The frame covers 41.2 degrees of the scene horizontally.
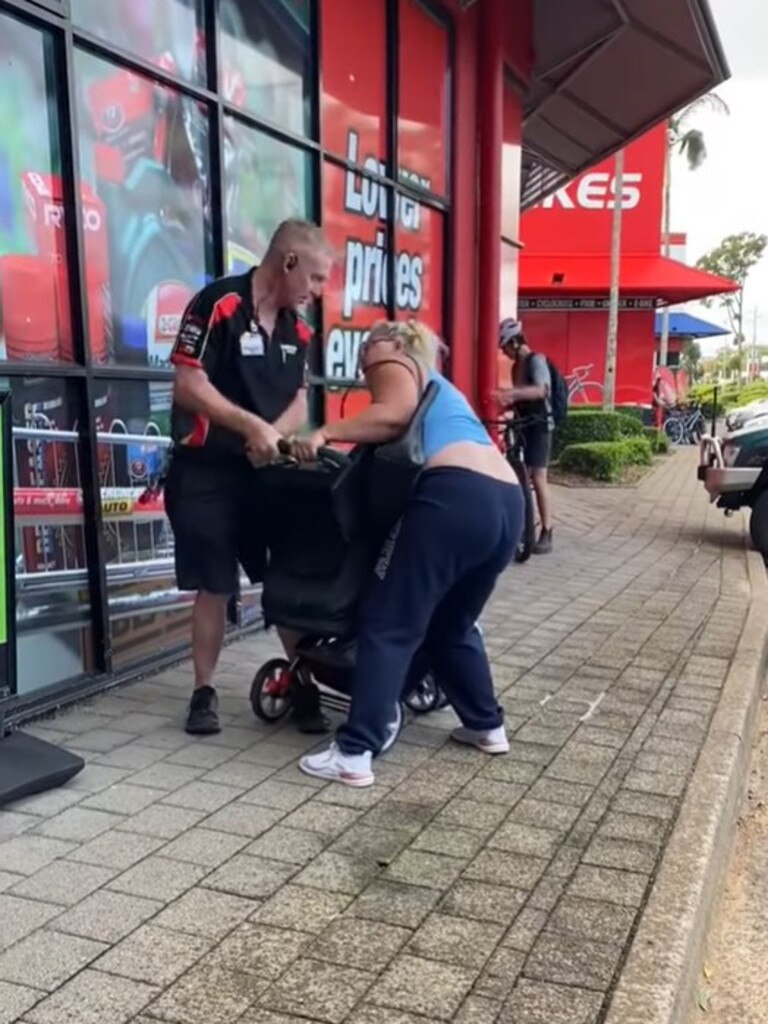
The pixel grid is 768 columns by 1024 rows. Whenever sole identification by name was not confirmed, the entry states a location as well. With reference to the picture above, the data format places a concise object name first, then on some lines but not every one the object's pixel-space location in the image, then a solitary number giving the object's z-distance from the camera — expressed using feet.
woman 11.23
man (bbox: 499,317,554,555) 27.04
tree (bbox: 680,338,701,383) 204.04
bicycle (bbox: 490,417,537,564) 26.66
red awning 74.64
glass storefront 13.57
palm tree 111.45
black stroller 11.50
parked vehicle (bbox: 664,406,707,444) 85.05
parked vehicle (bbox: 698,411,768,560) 28.27
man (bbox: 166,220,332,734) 12.12
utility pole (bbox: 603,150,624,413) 65.82
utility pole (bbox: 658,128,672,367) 96.96
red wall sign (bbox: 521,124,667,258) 77.05
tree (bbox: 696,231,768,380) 250.16
